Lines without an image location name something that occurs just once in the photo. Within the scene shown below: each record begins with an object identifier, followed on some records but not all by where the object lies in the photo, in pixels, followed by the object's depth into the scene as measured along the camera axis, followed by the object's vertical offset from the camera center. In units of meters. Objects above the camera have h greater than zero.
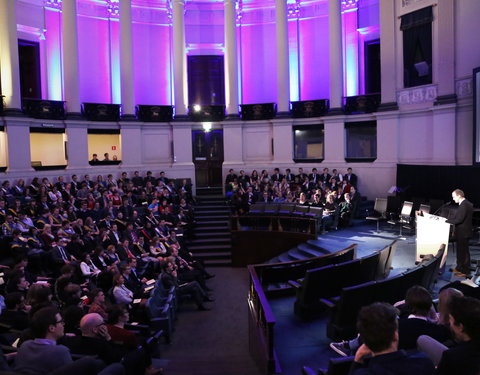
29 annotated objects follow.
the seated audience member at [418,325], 3.46 -1.36
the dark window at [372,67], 20.83 +4.41
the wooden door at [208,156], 21.34 +0.27
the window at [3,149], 16.70 +0.70
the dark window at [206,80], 22.62 +4.25
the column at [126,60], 19.67 +4.68
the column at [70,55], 18.34 +4.61
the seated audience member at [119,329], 4.81 -1.90
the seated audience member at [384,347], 2.44 -1.11
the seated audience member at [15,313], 5.54 -1.93
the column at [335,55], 19.38 +4.68
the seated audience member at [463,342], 2.61 -1.17
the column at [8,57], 16.66 +4.17
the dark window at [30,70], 19.45 +4.29
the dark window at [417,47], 16.55 +4.29
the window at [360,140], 19.45 +0.82
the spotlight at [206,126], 20.97 +1.72
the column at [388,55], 17.83 +4.25
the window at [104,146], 22.05 +0.92
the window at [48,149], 20.25 +0.75
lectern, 8.17 -1.51
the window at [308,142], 20.73 +0.83
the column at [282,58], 20.19 +4.76
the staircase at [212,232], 14.83 -2.60
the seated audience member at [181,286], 9.56 -2.89
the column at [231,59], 20.47 +4.86
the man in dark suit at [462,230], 8.07 -1.38
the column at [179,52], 20.30 +5.15
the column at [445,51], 15.62 +3.84
